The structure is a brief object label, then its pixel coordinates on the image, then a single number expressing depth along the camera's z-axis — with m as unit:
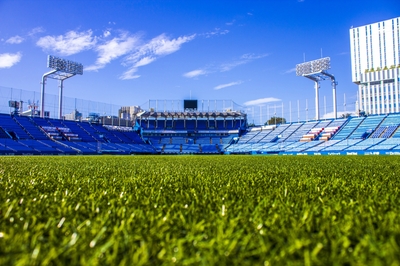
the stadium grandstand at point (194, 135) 32.94
